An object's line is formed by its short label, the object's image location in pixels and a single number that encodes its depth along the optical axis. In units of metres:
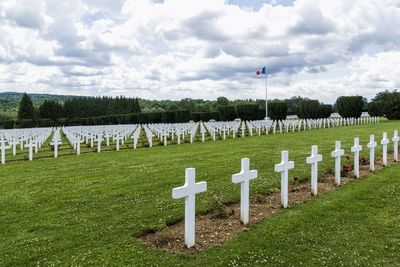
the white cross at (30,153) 14.74
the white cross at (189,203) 4.34
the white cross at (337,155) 7.46
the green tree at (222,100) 104.26
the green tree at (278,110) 50.12
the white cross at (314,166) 6.60
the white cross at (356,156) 8.23
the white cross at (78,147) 16.26
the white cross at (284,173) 5.85
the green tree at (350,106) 44.72
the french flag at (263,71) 41.26
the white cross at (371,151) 8.93
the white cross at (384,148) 9.64
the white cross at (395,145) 10.50
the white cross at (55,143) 15.52
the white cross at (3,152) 13.96
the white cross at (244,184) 5.03
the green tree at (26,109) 72.50
